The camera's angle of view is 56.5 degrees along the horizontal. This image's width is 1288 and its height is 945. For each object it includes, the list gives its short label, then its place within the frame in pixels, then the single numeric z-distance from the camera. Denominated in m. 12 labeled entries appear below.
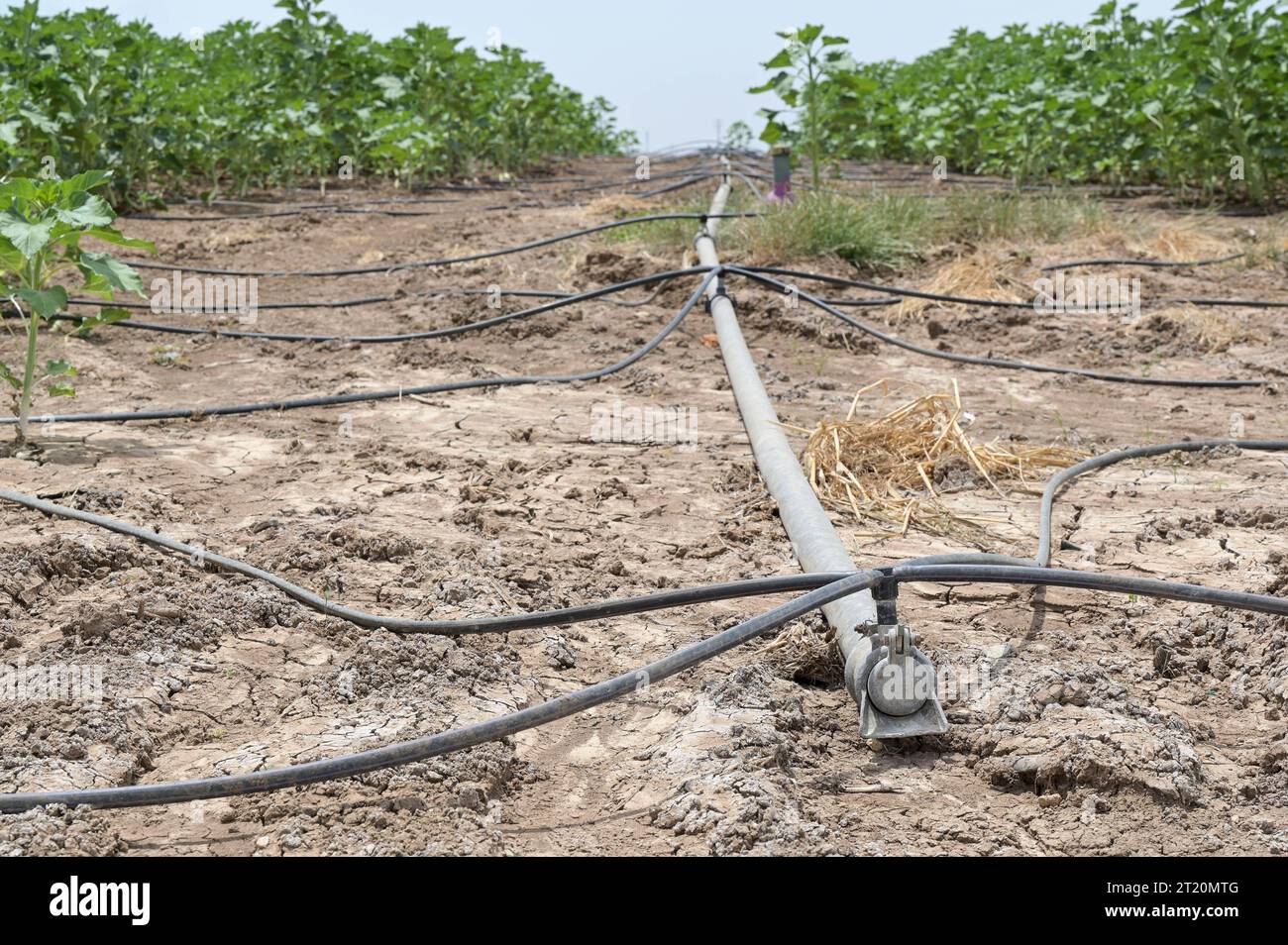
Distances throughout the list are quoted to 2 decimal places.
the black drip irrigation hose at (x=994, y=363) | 5.07
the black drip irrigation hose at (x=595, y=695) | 1.91
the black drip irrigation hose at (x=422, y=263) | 6.80
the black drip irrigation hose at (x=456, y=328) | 5.53
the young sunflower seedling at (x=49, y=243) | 3.62
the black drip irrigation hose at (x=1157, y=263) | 6.84
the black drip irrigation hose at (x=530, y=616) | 2.52
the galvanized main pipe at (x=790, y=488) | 2.56
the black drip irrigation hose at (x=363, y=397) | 4.29
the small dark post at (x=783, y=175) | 8.08
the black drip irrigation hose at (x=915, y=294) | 5.93
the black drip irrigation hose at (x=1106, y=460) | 3.21
